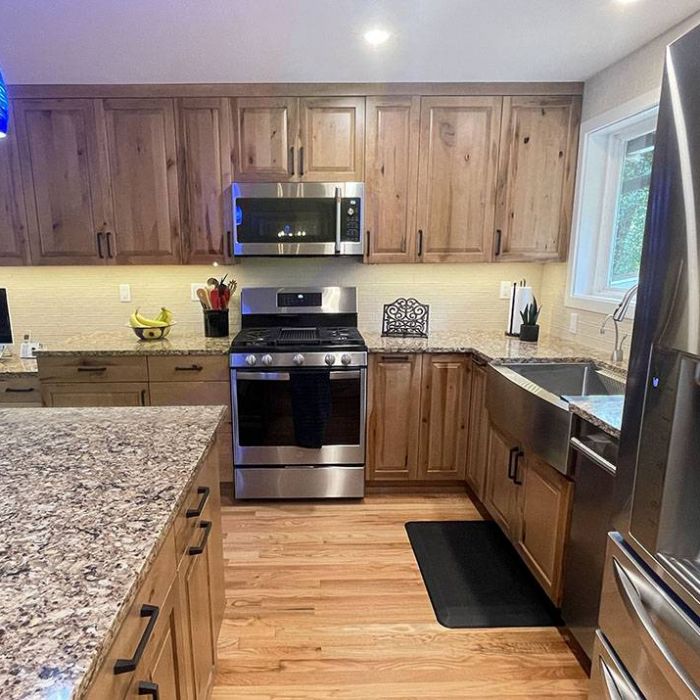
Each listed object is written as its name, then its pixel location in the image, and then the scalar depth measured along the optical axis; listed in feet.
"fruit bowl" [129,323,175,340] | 9.00
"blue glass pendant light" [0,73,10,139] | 3.84
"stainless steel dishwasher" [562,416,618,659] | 4.88
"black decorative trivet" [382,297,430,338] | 9.78
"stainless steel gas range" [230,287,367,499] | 8.54
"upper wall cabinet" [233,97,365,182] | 8.80
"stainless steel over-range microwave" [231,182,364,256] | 8.75
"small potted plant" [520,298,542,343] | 9.22
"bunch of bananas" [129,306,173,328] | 8.98
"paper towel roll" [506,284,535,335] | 9.58
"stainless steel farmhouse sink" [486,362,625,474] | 5.71
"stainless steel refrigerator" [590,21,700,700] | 3.03
